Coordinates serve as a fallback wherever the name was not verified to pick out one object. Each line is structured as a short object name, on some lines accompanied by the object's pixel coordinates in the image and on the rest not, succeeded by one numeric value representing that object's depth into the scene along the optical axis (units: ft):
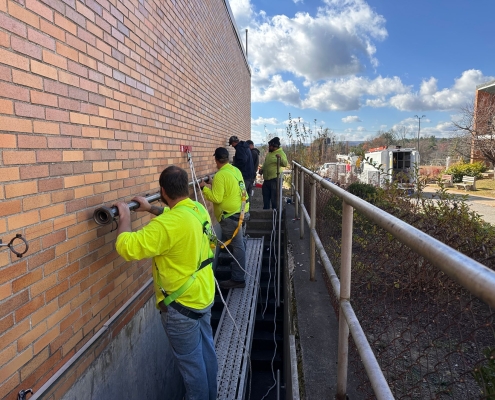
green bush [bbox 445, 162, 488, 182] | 84.62
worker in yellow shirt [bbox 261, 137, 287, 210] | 25.73
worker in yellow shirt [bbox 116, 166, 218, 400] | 7.76
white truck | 67.00
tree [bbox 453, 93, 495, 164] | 54.61
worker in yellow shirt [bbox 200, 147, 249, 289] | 15.51
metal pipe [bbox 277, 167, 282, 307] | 20.82
